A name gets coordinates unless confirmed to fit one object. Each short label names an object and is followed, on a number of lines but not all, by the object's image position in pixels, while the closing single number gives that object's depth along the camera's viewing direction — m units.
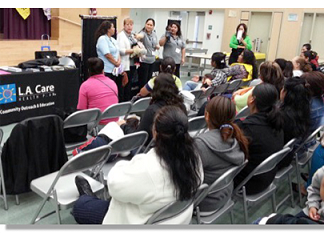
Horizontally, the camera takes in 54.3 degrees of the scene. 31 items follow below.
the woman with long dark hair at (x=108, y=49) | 4.45
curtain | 7.36
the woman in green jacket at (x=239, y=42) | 6.52
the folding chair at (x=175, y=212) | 1.50
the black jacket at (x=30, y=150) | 2.26
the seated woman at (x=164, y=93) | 2.46
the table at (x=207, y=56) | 8.22
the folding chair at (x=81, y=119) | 2.52
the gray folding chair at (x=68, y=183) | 1.80
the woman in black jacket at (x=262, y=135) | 2.09
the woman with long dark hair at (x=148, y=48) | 5.25
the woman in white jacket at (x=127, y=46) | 4.87
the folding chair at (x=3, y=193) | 2.29
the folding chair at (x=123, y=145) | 2.06
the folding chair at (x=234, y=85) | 4.26
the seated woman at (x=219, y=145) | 1.78
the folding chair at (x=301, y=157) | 2.58
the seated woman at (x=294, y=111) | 2.43
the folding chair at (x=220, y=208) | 1.72
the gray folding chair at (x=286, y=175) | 2.30
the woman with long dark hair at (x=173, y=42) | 5.57
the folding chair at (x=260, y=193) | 1.91
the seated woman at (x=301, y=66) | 4.32
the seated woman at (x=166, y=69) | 3.56
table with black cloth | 3.93
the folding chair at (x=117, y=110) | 2.87
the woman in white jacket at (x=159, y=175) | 1.43
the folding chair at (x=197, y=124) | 2.62
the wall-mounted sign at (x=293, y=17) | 9.45
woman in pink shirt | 3.04
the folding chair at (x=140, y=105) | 3.20
